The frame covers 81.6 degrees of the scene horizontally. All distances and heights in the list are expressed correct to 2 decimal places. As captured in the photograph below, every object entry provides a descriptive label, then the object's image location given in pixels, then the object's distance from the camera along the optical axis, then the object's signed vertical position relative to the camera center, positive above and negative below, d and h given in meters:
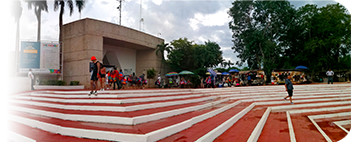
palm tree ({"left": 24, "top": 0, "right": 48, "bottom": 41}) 16.03 +5.58
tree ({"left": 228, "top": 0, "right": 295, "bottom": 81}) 22.06 +5.35
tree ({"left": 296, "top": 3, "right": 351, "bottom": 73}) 20.64 +4.09
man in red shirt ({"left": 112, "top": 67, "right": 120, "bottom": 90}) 9.75 -0.02
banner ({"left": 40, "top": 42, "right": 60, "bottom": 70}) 14.32 +1.33
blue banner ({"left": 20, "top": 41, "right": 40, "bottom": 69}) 13.55 +1.36
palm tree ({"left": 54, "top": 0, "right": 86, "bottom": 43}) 16.44 +5.60
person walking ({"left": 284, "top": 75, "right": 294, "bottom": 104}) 9.15 -0.58
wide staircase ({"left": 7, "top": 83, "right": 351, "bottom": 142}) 3.80 -1.12
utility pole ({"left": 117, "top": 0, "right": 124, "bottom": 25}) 20.62 +6.74
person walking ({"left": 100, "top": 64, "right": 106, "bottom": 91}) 7.49 -0.01
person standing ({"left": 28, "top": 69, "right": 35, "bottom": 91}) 11.90 -0.07
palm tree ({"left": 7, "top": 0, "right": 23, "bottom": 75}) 15.68 +5.16
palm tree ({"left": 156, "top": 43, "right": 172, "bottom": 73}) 20.81 +2.73
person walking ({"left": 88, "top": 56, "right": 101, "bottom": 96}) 6.78 +0.06
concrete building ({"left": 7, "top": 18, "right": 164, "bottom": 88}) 15.42 +2.75
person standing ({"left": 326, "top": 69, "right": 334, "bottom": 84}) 15.17 -0.07
